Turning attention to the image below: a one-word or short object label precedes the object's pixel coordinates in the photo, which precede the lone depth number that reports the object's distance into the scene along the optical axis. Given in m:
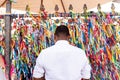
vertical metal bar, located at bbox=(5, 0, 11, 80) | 3.87
